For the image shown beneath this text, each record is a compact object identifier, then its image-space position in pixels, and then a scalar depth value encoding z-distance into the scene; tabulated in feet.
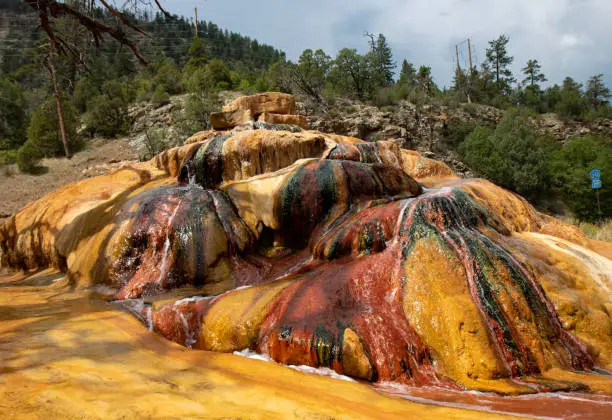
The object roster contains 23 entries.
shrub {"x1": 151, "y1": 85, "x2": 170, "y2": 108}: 76.18
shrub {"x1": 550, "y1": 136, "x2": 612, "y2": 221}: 56.39
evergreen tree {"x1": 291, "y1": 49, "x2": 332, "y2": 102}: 77.41
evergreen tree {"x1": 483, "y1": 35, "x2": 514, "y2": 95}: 128.16
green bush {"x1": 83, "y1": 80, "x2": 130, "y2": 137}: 68.03
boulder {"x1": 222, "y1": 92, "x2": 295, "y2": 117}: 35.06
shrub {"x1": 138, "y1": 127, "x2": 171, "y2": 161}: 52.70
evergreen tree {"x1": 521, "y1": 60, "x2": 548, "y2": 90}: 129.49
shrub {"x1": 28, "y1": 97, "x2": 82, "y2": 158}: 55.72
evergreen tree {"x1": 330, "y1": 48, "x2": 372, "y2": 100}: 88.67
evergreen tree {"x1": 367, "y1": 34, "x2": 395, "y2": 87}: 89.86
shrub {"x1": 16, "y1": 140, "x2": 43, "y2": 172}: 50.52
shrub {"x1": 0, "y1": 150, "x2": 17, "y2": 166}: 54.34
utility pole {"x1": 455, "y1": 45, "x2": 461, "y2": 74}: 127.05
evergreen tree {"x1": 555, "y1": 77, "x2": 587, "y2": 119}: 98.37
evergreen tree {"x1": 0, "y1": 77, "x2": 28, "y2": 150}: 70.64
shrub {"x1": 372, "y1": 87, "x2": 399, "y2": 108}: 82.99
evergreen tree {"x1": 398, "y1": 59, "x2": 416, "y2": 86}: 109.58
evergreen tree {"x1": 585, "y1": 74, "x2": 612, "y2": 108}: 112.47
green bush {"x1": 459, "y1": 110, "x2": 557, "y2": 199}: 64.44
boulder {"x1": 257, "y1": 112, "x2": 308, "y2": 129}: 34.24
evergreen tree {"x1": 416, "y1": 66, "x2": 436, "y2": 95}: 99.55
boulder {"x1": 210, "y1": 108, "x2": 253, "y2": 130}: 34.47
